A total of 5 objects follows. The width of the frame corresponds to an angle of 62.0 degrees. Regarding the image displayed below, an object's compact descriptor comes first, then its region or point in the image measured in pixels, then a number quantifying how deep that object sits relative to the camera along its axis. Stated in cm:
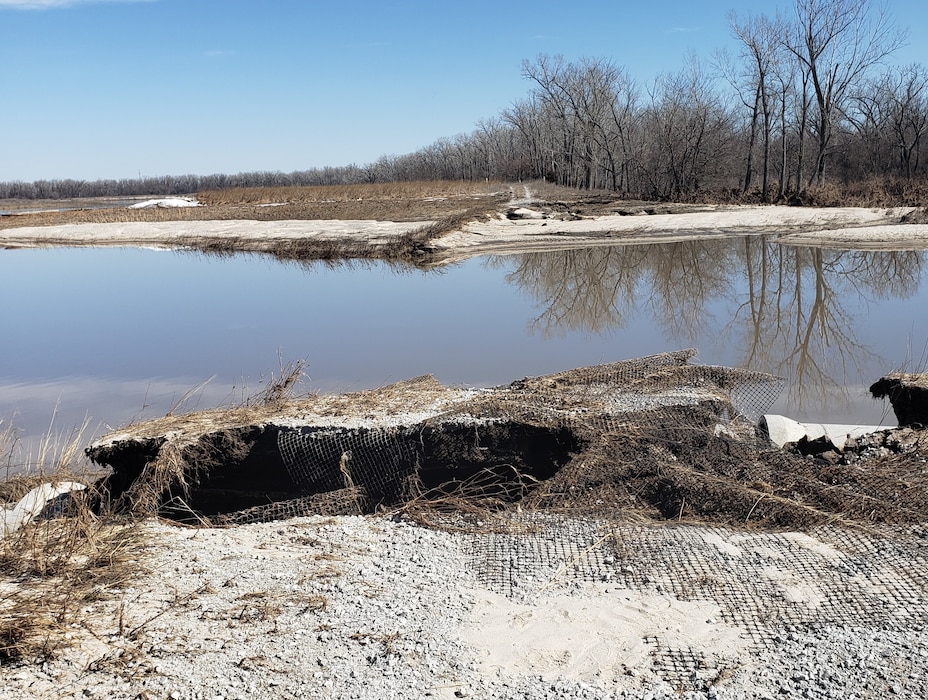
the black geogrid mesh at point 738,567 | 394
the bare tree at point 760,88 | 3528
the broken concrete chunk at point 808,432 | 685
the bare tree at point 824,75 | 3344
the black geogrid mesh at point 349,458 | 626
